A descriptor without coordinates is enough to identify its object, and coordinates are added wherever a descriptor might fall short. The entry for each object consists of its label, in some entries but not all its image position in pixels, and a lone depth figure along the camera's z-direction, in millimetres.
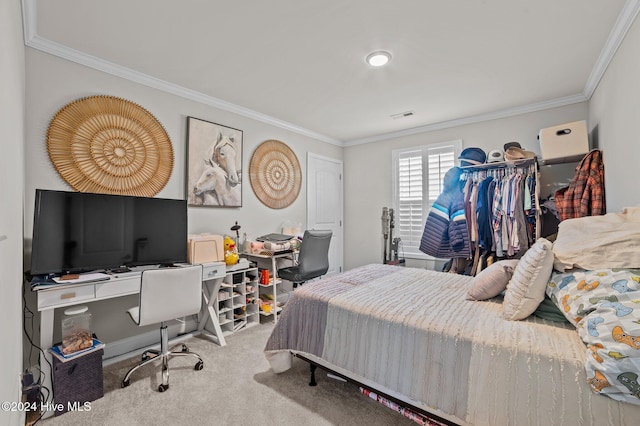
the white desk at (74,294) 1842
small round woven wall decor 3729
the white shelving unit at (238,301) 3029
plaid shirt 2559
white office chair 2039
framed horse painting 3027
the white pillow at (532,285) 1521
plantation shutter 4102
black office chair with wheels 3191
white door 4539
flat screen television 2021
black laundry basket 1829
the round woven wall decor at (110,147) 2264
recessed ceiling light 2295
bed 1156
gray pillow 1843
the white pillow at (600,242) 1314
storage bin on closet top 2783
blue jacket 3406
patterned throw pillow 1011
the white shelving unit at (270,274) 3324
